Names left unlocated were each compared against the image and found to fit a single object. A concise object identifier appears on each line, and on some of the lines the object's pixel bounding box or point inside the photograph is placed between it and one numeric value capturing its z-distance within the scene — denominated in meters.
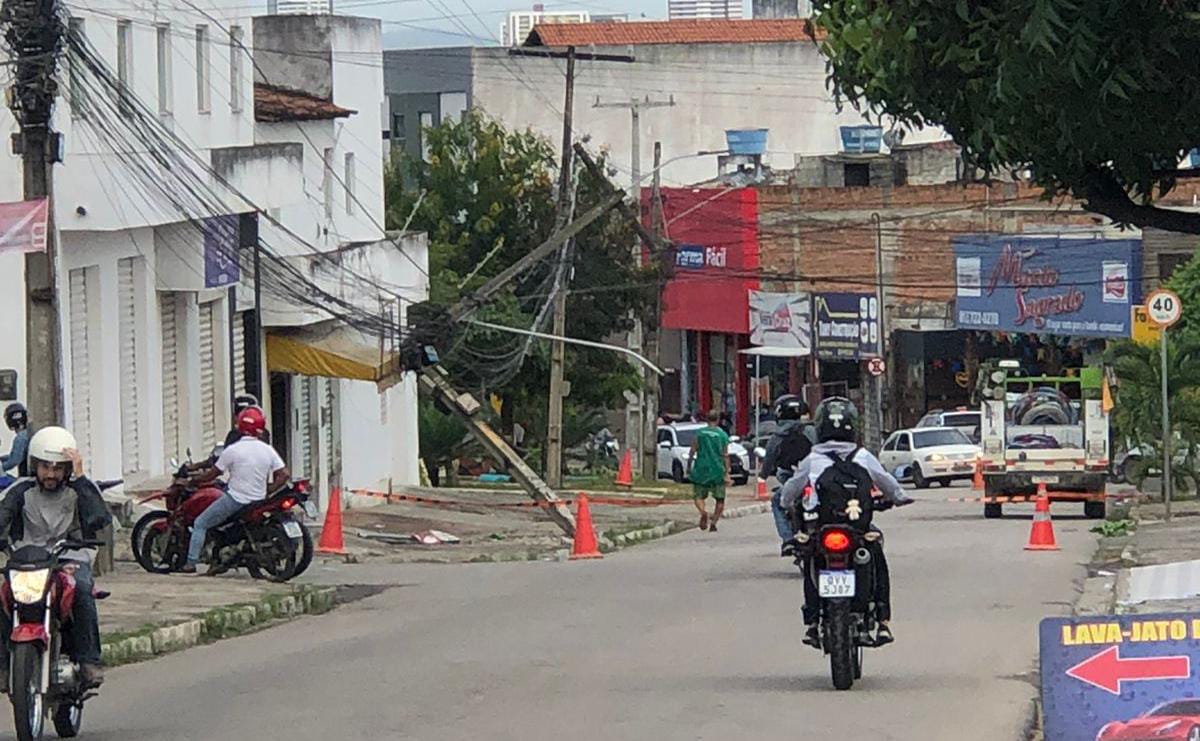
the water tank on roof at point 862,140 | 75.19
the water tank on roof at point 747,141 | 78.19
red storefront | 69.50
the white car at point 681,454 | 56.50
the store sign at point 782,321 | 66.81
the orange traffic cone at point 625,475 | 49.12
